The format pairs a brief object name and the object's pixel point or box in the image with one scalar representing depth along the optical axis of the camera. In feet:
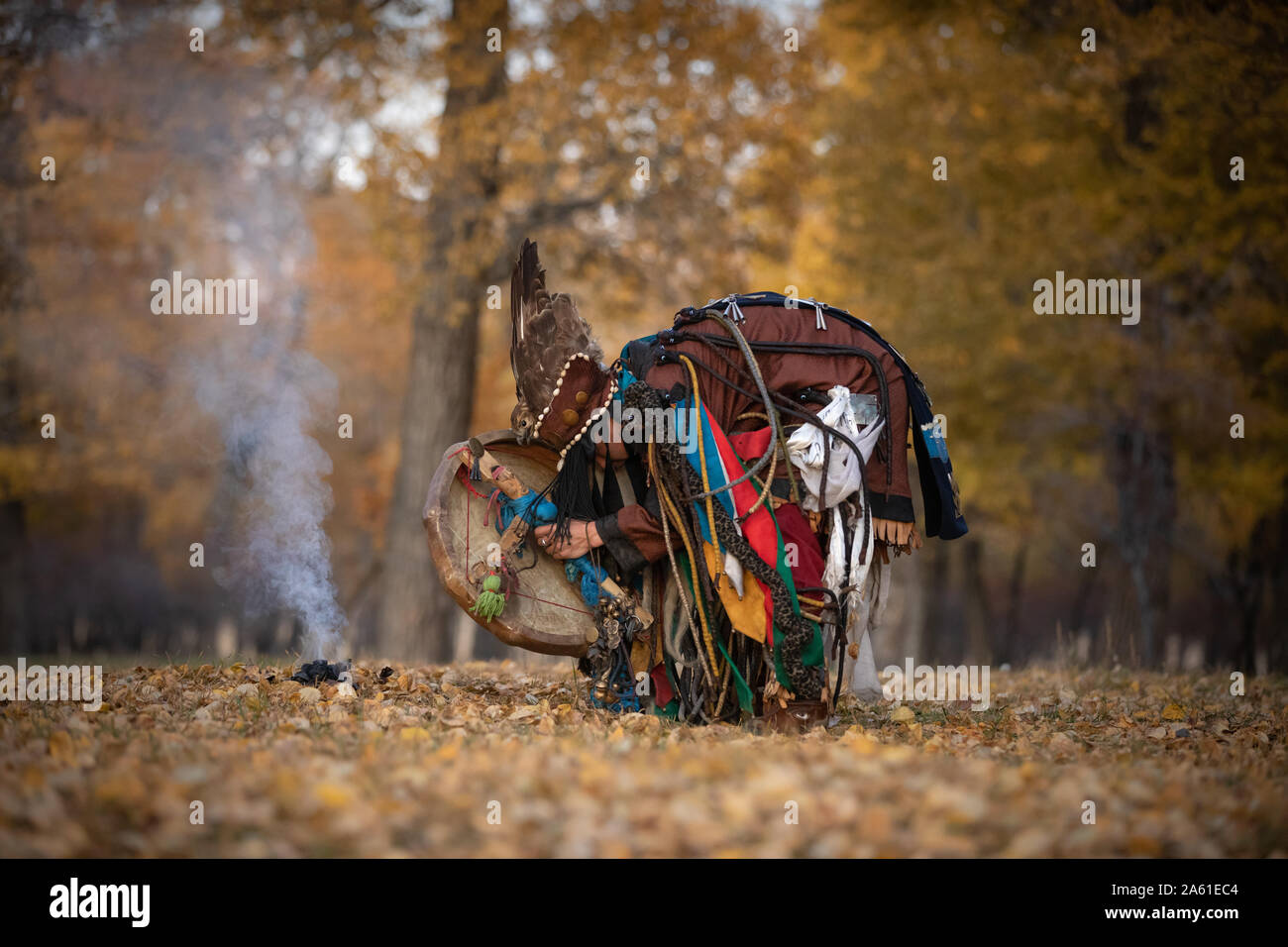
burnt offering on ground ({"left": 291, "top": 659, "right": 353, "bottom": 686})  19.66
